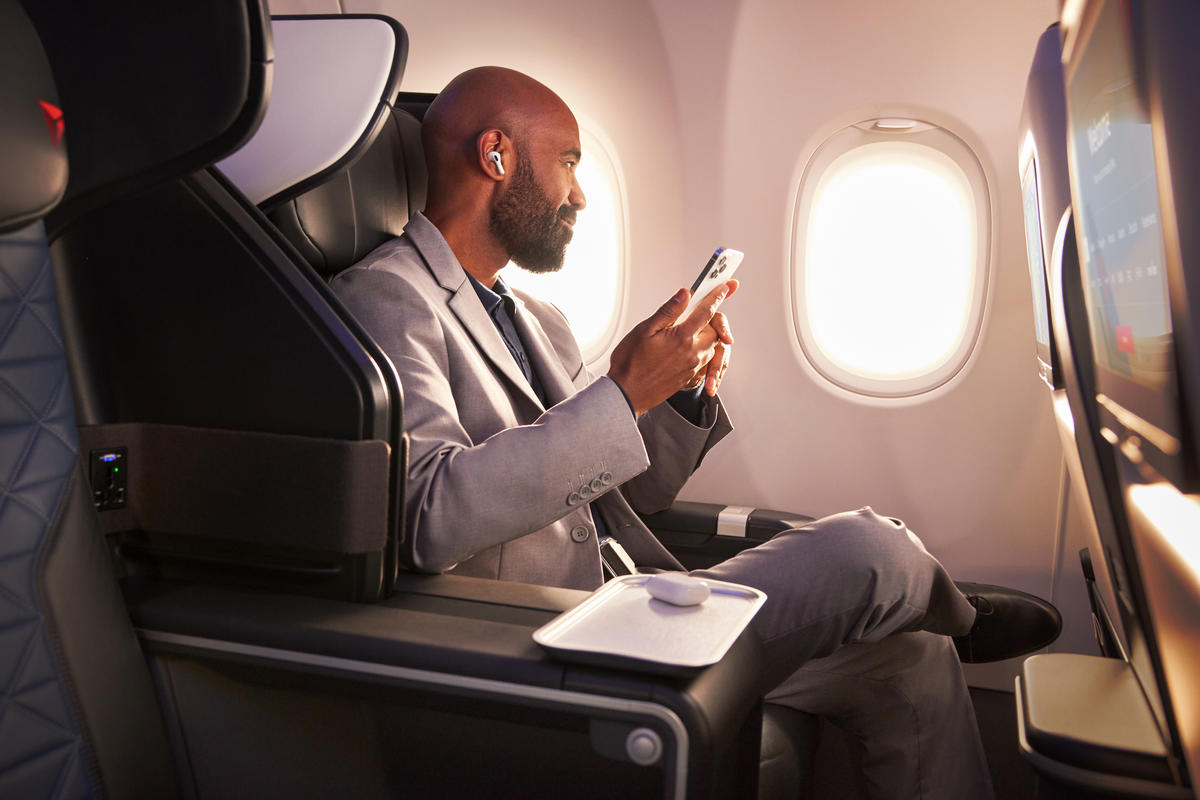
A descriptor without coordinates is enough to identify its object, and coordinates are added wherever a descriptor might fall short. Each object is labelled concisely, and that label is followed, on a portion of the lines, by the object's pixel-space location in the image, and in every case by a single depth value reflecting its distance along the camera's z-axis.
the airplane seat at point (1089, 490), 0.80
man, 1.31
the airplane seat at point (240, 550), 0.93
